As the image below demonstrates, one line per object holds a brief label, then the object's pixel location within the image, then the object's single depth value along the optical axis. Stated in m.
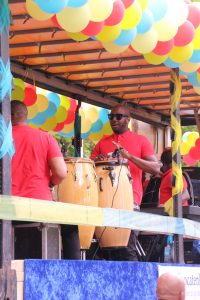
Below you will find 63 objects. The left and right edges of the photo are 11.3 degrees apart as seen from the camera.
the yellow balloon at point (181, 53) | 10.04
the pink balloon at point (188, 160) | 17.60
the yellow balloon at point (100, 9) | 8.31
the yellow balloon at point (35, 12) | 7.78
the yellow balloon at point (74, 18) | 8.03
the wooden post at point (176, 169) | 10.60
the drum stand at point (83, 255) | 10.25
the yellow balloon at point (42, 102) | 13.38
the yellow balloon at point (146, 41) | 9.37
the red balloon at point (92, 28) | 8.37
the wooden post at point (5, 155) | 7.07
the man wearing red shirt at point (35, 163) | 8.72
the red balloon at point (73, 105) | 14.20
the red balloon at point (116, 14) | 8.62
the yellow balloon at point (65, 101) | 14.02
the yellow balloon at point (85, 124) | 14.55
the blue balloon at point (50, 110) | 13.60
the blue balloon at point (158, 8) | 9.54
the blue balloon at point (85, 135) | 14.98
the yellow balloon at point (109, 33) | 8.79
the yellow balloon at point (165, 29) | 9.59
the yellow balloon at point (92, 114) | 14.52
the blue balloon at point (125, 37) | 8.95
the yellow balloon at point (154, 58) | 9.87
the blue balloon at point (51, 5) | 7.64
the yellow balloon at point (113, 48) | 9.18
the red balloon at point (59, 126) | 14.34
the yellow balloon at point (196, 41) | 10.24
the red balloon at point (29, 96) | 12.69
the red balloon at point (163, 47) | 9.70
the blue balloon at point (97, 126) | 14.63
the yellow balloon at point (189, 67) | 10.38
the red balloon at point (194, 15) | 10.23
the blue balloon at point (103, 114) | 14.65
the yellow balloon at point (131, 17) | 8.91
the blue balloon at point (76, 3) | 7.93
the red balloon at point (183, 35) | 9.93
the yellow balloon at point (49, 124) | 13.98
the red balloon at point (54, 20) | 8.21
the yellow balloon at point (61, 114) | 13.91
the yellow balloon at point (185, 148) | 17.35
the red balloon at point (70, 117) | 14.17
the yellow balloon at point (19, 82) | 12.04
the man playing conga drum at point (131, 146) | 10.91
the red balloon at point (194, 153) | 17.36
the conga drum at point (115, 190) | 10.20
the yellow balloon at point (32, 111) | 13.30
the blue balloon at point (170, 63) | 10.15
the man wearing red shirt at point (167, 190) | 11.83
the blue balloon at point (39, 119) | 13.63
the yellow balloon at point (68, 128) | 14.56
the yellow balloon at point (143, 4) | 9.21
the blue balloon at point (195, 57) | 10.25
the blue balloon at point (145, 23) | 9.22
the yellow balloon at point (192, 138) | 17.49
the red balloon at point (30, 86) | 12.47
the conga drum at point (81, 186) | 9.76
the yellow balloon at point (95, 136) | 14.95
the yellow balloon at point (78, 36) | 8.94
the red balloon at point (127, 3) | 8.92
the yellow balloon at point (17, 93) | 12.33
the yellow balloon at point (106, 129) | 14.86
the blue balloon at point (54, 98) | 13.59
